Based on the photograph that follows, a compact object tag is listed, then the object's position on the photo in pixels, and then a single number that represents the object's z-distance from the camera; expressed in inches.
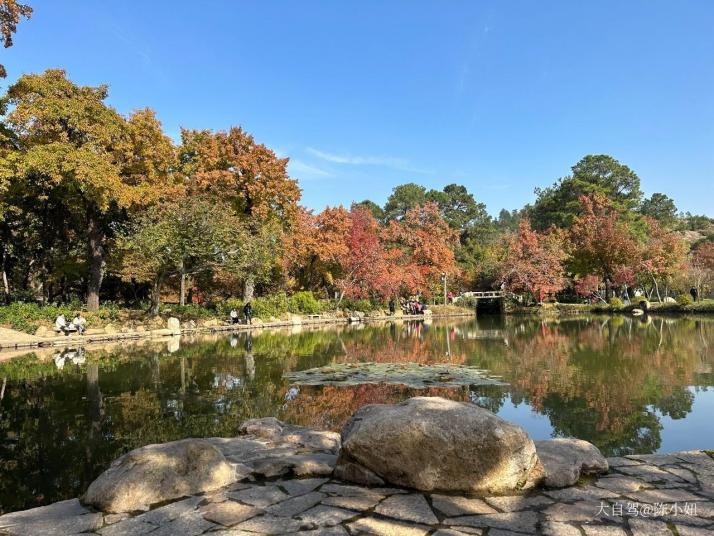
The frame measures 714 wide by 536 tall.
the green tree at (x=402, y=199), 2233.0
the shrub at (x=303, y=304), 1083.9
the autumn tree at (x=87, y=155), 676.1
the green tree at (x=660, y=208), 2362.2
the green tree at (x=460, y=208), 2049.5
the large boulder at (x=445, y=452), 132.3
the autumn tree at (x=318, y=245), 1077.1
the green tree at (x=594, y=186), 1774.1
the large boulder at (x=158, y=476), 129.1
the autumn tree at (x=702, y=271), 1273.0
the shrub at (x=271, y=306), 993.5
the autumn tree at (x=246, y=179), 930.1
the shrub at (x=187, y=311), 884.6
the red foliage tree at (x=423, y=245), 1373.0
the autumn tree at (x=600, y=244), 1286.9
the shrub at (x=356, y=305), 1227.9
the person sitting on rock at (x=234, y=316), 905.5
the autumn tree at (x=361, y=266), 1189.7
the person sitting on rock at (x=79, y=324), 679.1
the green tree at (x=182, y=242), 777.6
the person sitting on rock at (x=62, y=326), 665.6
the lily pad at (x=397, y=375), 356.2
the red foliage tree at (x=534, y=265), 1338.6
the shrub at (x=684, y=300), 1116.5
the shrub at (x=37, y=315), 660.1
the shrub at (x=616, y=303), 1246.9
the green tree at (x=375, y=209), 2402.8
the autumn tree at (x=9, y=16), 471.5
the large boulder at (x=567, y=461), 136.7
